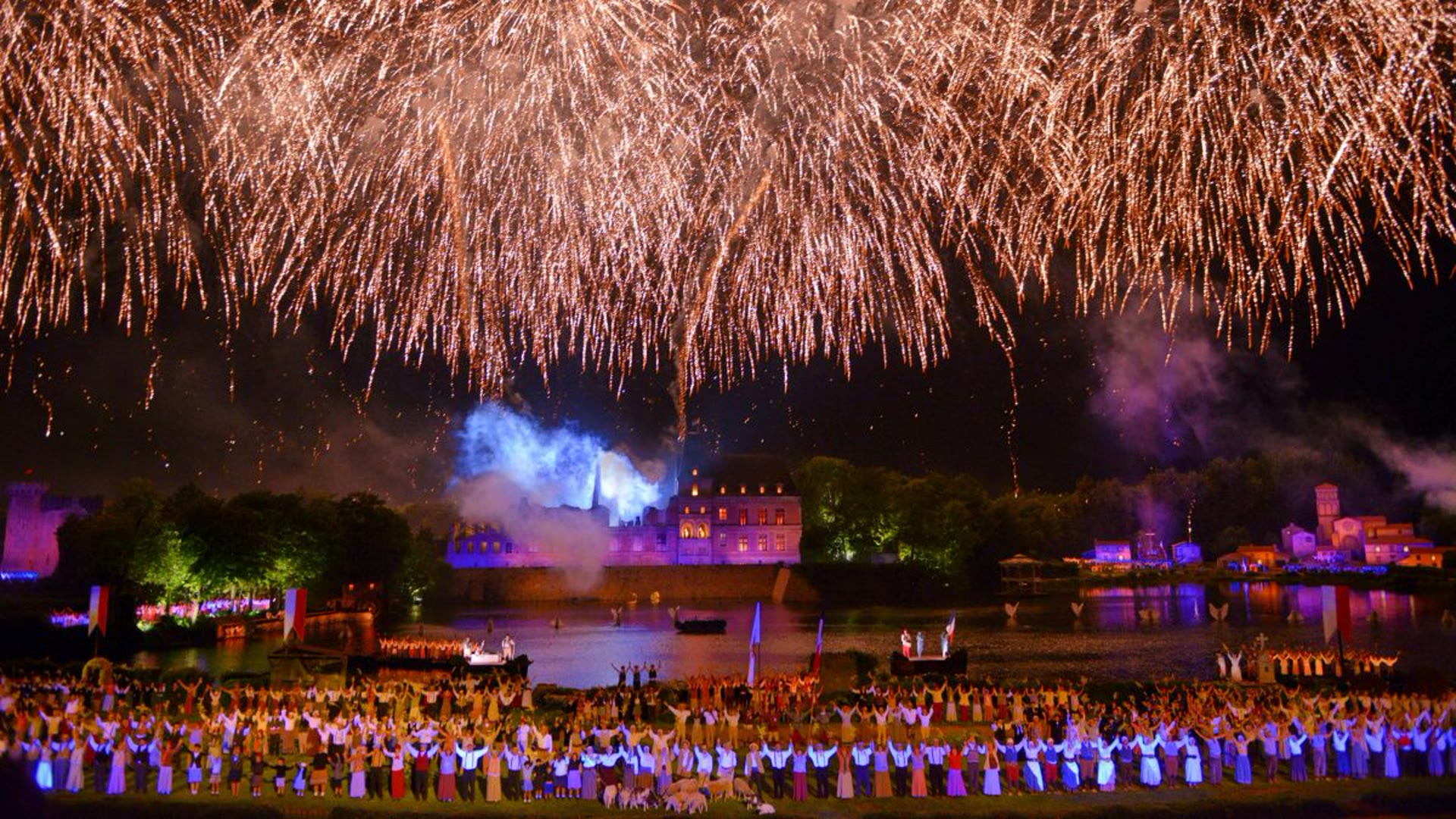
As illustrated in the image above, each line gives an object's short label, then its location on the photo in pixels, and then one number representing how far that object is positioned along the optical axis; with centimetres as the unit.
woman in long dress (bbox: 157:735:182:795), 1670
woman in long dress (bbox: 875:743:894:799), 1666
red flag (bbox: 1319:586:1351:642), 3005
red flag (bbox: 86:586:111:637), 3303
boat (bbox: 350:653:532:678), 3278
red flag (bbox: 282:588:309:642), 3180
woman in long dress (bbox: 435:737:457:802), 1647
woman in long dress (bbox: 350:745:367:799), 1666
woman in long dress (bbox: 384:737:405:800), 1662
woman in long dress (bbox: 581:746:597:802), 1648
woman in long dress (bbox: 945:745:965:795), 1656
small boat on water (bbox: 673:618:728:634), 5572
